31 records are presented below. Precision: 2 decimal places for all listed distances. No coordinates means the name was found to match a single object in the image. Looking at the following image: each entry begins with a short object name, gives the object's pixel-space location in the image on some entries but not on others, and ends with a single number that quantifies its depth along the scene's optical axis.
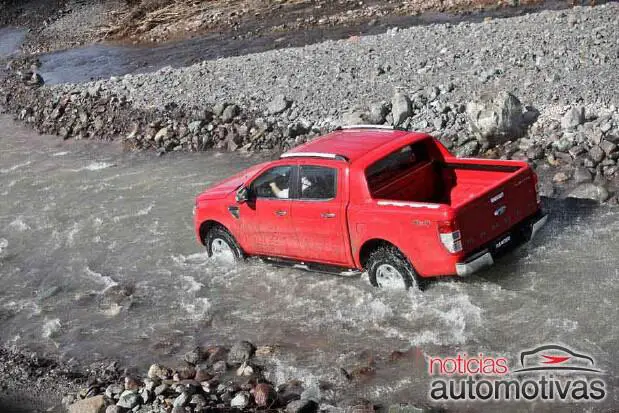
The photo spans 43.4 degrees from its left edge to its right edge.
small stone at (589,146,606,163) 12.58
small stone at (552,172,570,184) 12.52
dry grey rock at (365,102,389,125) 15.49
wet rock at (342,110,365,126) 15.66
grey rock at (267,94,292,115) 17.23
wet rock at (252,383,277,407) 8.04
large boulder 13.63
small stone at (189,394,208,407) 8.10
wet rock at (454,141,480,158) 13.94
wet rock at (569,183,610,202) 11.80
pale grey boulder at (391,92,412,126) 15.22
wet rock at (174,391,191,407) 8.11
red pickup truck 8.98
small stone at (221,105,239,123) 17.77
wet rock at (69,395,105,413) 8.25
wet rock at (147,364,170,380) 8.92
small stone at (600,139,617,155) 12.56
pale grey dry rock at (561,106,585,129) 13.25
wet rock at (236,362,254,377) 8.73
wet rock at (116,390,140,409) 8.25
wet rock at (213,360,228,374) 8.91
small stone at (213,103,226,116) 18.12
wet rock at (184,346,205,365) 9.20
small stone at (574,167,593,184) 12.37
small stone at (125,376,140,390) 8.66
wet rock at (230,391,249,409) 8.05
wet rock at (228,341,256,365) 9.09
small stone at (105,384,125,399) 8.54
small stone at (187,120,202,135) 17.97
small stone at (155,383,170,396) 8.45
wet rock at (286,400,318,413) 7.79
